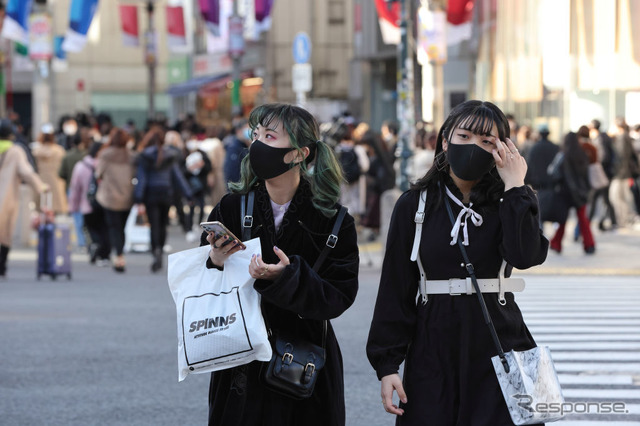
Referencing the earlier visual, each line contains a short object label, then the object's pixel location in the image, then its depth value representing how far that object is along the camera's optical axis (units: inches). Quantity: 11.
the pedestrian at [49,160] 956.8
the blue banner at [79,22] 1557.6
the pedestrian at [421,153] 791.0
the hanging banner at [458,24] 1310.3
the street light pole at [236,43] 1342.3
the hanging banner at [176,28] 1819.6
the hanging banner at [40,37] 1615.4
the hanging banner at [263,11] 1590.8
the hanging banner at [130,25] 1831.9
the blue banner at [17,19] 1502.2
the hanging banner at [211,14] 1697.8
